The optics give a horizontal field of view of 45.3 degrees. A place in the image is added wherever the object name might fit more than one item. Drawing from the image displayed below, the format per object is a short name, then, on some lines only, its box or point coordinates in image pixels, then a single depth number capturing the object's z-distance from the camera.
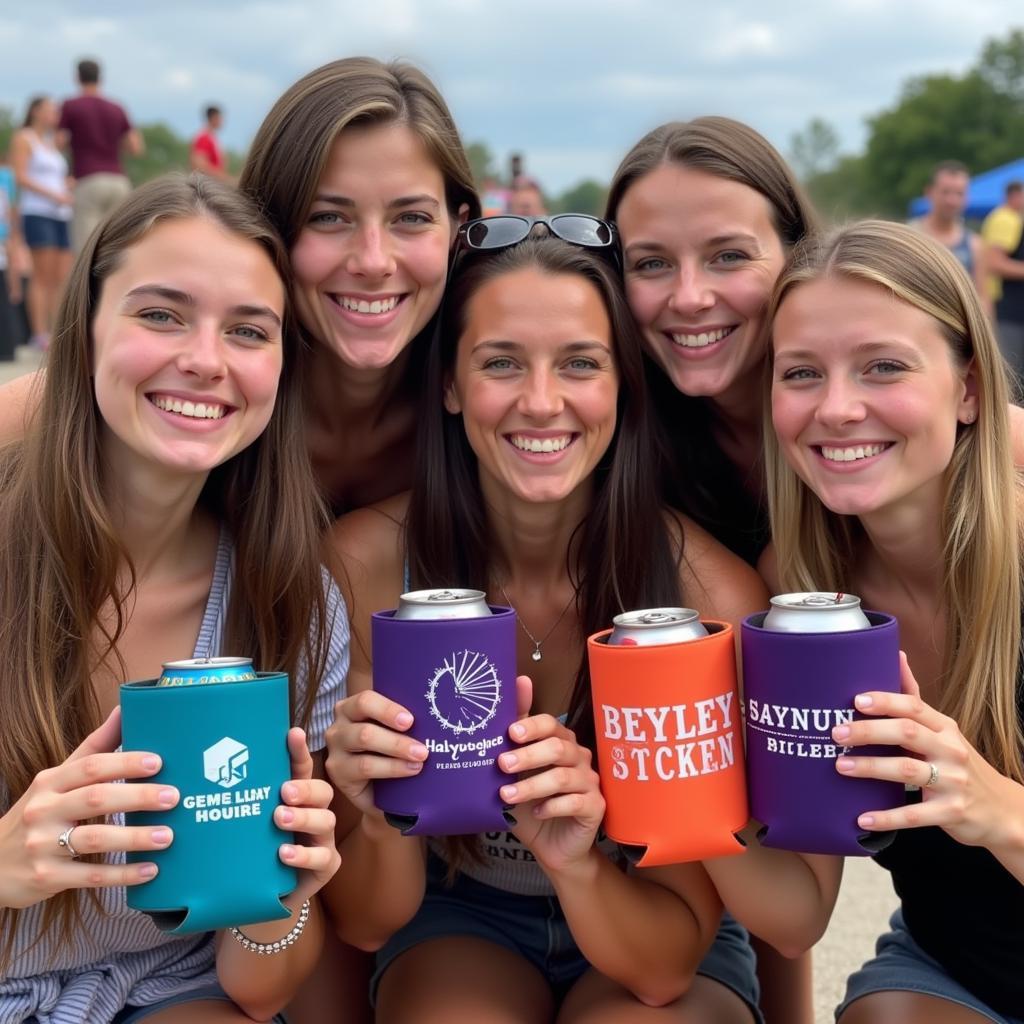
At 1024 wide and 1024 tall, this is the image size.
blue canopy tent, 26.02
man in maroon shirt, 11.63
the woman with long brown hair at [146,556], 2.46
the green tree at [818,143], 121.06
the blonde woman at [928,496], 2.54
